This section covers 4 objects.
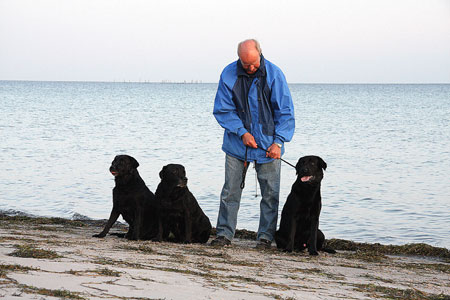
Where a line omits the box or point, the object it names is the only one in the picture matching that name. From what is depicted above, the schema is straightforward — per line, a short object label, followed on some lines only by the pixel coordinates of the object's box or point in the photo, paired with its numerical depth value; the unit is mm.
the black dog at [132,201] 13961
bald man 13148
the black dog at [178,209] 13664
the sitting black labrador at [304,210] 12992
